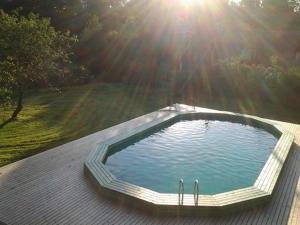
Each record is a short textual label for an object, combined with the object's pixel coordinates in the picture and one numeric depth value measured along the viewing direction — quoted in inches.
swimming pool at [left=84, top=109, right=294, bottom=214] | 319.3
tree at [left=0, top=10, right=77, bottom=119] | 518.9
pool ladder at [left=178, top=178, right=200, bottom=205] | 306.3
